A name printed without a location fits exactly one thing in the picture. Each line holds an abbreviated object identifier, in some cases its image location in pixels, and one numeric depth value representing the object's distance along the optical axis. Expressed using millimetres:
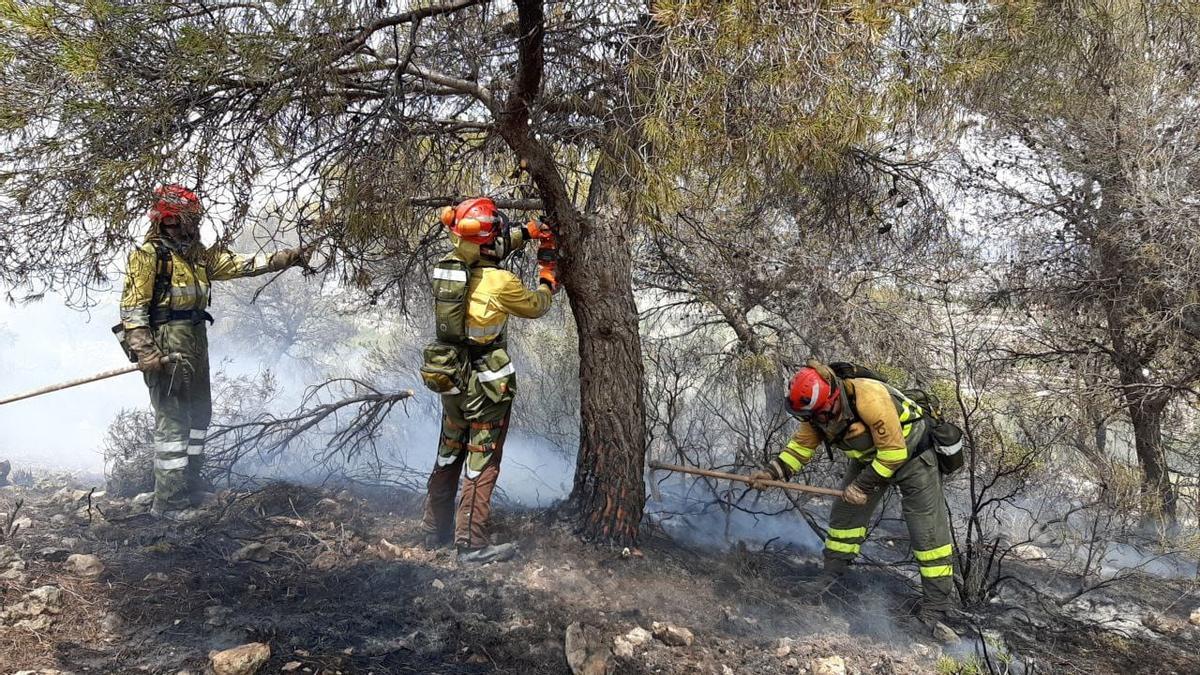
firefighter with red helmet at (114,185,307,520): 4367
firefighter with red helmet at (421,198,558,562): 3869
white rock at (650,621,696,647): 3139
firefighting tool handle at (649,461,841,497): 3973
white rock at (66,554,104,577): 3305
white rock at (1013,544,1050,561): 5641
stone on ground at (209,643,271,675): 2486
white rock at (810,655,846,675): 3090
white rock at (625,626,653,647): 3119
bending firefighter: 3799
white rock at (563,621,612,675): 2846
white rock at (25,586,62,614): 2885
